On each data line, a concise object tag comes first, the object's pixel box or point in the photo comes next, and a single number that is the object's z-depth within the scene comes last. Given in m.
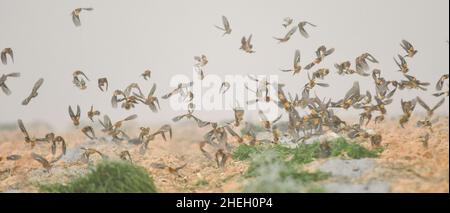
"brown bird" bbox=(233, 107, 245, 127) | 10.88
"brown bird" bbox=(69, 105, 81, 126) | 11.09
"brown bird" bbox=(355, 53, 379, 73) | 11.12
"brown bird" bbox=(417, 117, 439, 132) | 11.05
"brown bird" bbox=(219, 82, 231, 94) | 12.05
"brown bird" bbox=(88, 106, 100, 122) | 11.31
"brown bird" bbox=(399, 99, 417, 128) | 10.31
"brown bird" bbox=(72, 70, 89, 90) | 11.74
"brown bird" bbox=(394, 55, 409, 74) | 10.81
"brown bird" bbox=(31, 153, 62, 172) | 10.14
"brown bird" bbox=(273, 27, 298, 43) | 11.49
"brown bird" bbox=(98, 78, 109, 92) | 11.70
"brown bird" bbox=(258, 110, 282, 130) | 10.85
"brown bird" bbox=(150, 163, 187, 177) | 9.79
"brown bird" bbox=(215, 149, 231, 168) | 9.75
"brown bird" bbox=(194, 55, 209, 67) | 12.69
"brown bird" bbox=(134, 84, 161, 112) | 11.30
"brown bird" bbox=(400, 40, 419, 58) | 10.70
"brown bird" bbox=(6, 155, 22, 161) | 10.65
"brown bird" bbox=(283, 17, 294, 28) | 11.92
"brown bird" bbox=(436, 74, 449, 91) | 10.97
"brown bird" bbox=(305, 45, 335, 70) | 11.29
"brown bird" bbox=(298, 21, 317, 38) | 11.41
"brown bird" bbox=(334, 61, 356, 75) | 11.48
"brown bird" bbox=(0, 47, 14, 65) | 11.50
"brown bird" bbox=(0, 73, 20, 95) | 11.19
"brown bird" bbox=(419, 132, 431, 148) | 9.72
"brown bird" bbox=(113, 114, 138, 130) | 11.03
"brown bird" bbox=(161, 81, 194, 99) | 11.71
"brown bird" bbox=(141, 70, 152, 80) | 12.08
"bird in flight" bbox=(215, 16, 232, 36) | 12.11
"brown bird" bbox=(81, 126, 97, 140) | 11.14
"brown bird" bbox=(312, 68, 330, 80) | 11.37
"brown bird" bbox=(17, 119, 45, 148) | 10.66
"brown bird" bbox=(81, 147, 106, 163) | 11.11
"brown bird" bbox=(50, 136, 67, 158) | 10.66
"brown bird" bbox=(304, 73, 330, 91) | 11.29
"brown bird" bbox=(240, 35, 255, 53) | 11.52
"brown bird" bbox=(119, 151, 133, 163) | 10.74
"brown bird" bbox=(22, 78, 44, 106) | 11.12
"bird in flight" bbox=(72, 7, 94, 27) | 12.59
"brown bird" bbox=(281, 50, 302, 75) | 11.39
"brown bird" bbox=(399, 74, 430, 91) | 10.71
